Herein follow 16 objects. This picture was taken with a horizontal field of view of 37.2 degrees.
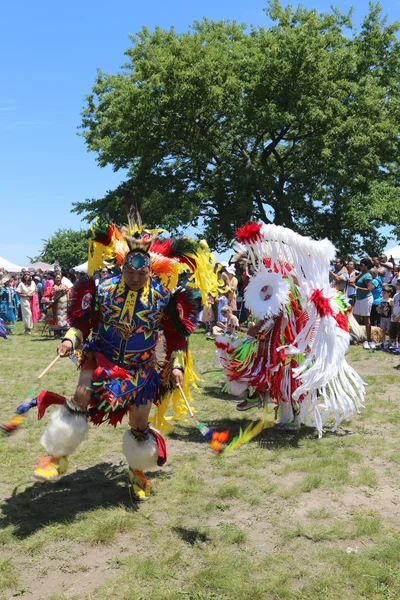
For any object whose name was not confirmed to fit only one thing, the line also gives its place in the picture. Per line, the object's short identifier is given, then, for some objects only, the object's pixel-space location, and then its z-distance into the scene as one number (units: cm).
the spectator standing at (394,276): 1220
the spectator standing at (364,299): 1161
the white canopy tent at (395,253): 1736
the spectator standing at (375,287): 1180
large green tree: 2147
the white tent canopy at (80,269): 2445
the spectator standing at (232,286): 1162
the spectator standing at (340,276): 1226
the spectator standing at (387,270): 1310
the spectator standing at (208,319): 1434
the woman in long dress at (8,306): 1588
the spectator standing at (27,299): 1548
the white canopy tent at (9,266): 2770
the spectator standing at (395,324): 1090
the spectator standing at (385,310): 1175
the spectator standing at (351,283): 1280
